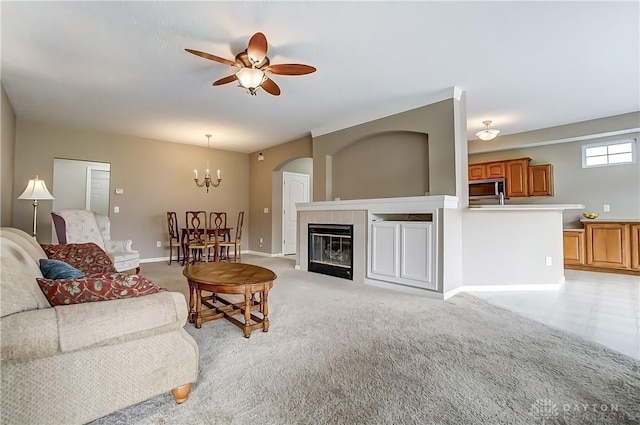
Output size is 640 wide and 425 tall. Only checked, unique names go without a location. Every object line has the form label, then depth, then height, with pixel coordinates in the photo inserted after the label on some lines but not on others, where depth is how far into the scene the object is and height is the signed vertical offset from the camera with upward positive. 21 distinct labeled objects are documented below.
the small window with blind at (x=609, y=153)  5.19 +1.16
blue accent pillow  1.62 -0.29
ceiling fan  2.65 +1.39
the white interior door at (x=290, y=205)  7.28 +0.34
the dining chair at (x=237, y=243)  5.86 -0.48
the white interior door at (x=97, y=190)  7.02 +0.68
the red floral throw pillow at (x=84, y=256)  2.88 -0.38
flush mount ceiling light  4.96 +1.40
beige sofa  1.12 -0.56
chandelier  6.06 +0.83
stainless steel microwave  6.32 +0.65
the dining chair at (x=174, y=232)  5.82 -0.26
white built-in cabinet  3.62 -0.44
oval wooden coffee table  2.29 -0.54
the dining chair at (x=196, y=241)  5.56 -0.42
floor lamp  3.83 +0.36
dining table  5.61 -0.36
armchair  3.81 -0.21
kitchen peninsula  3.74 -0.36
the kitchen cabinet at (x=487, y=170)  6.41 +1.05
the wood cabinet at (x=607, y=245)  4.97 -0.45
